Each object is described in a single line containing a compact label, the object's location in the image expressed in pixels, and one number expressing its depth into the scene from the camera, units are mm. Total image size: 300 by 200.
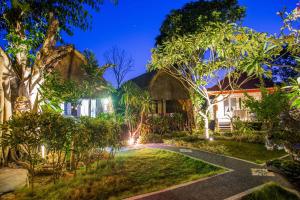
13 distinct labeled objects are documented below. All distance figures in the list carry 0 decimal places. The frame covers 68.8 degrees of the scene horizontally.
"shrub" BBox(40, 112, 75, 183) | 5500
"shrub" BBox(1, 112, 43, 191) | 5102
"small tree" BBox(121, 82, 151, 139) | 13078
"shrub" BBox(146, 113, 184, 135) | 14641
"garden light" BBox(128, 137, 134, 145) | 12719
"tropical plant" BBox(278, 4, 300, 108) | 4480
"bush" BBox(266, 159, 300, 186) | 5371
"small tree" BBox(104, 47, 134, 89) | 35562
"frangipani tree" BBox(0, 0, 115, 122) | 7430
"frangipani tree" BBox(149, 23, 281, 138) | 10398
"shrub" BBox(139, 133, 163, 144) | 12875
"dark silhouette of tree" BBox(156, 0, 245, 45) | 16641
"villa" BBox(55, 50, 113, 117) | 12031
